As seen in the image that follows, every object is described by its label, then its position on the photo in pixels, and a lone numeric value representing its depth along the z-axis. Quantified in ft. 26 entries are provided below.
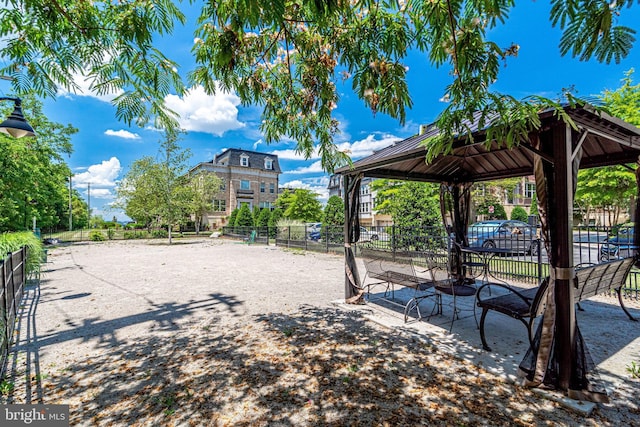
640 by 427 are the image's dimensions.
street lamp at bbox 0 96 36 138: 14.40
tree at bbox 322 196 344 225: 58.24
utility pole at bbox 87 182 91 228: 165.48
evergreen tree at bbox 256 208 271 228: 87.27
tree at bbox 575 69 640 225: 34.96
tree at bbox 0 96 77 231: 37.91
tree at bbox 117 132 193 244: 71.05
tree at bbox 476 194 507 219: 79.25
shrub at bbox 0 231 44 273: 20.95
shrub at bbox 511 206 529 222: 103.21
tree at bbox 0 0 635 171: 6.50
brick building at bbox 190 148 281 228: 129.70
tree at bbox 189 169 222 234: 82.69
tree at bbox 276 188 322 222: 92.63
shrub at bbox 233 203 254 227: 92.58
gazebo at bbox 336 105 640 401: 9.26
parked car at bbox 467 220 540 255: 39.46
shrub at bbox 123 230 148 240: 89.15
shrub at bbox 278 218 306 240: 56.24
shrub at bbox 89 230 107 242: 80.05
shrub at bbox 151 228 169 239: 91.46
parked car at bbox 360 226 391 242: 37.73
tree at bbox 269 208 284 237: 81.62
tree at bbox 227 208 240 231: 97.59
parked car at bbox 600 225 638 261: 24.71
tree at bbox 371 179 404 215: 66.74
